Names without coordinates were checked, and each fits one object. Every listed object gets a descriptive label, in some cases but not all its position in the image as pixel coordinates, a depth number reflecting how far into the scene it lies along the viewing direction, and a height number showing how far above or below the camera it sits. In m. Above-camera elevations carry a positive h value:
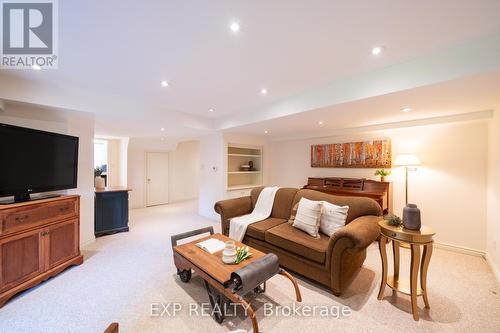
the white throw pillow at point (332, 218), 2.52 -0.67
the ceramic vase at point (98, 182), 4.21 -0.35
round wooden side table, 1.80 -0.86
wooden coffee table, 1.65 -0.97
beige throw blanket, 3.03 -0.84
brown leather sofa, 2.02 -0.87
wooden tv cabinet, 2.02 -0.87
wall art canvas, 3.94 +0.25
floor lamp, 3.34 +0.09
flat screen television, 2.16 +0.04
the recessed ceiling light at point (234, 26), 1.57 +1.11
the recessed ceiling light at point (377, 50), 1.87 +1.11
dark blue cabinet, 3.87 -0.92
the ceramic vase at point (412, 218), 1.88 -0.48
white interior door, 6.61 -0.43
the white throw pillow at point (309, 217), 2.54 -0.68
